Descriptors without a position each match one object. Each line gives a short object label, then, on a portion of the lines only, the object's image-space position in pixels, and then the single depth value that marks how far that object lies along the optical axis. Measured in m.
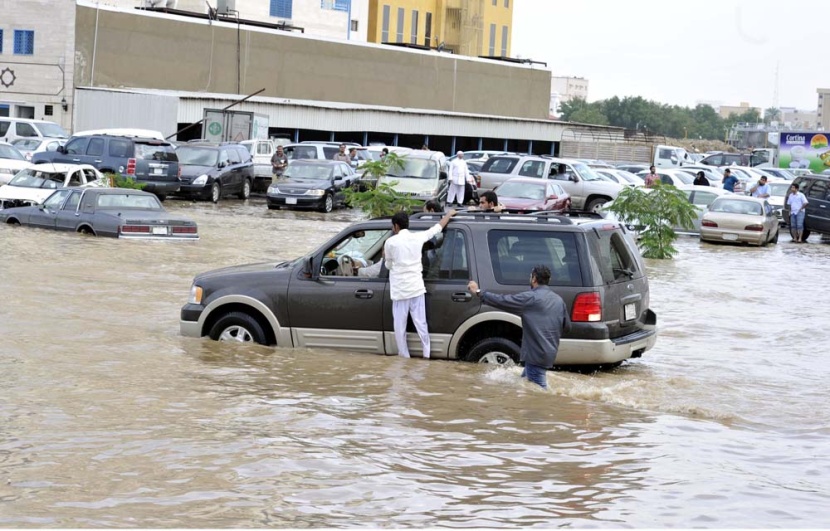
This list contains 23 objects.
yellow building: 90.75
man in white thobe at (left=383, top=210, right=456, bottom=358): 12.62
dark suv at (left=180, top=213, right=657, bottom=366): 12.44
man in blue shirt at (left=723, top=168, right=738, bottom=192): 43.41
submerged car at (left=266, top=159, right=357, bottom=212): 35.91
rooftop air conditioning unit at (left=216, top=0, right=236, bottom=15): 67.69
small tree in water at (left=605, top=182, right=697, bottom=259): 28.38
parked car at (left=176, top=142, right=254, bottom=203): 36.25
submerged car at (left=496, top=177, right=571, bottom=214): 33.25
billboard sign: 69.62
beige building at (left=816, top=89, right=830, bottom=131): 171.55
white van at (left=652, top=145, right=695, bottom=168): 63.88
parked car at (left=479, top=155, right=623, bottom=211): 38.91
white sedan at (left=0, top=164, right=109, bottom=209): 28.05
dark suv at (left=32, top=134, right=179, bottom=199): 34.38
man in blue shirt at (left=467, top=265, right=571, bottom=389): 11.51
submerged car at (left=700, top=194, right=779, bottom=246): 33.28
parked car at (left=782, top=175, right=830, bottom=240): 36.38
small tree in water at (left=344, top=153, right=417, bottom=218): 28.70
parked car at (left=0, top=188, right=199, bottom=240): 24.72
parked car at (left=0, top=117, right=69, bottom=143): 43.75
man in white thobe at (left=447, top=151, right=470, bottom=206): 34.44
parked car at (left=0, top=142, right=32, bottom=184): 33.09
